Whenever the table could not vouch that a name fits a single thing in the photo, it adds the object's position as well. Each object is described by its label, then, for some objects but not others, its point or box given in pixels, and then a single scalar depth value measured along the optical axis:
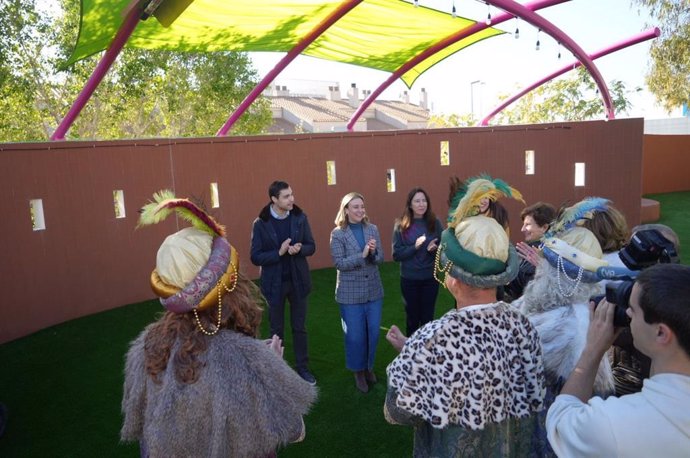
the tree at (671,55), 15.41
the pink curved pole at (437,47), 7.45
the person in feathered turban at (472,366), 1.74
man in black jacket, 4.45
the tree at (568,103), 23.59
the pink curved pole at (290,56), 7.64
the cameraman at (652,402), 1.23
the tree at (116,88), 11.83
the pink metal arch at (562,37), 7.16
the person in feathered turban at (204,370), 1.83
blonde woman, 4.43
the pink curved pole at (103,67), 6.22
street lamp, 35.87
